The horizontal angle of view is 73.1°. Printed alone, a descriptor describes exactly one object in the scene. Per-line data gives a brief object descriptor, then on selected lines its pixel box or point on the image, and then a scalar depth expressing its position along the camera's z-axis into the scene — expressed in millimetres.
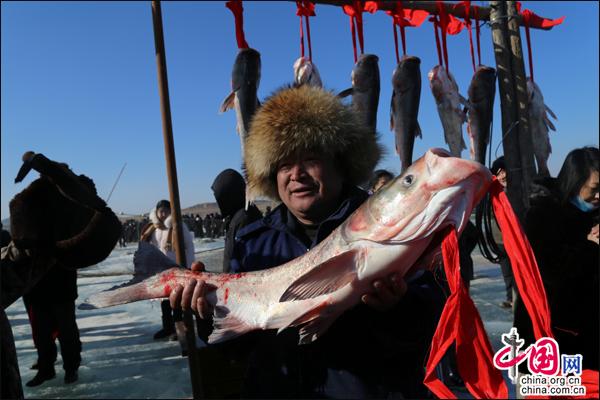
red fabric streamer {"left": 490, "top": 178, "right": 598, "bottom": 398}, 1154
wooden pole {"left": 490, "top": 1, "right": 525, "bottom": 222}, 3541
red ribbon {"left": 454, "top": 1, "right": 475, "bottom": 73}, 3562
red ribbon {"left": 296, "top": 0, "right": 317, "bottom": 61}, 3199
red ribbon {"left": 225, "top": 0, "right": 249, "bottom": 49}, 3029
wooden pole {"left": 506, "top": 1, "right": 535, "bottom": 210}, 3539
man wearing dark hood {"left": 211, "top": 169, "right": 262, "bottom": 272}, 3734
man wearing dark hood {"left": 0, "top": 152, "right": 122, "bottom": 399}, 2115
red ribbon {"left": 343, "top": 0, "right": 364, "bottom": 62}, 3258
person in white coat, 5492
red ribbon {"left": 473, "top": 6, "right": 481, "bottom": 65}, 3635
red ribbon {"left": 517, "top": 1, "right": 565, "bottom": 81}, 3734
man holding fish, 1557
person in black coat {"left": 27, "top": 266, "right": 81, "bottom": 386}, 4211
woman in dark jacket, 2312
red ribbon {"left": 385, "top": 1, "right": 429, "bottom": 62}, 3371
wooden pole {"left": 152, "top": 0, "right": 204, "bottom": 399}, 2252
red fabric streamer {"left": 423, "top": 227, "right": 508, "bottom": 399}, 1161
